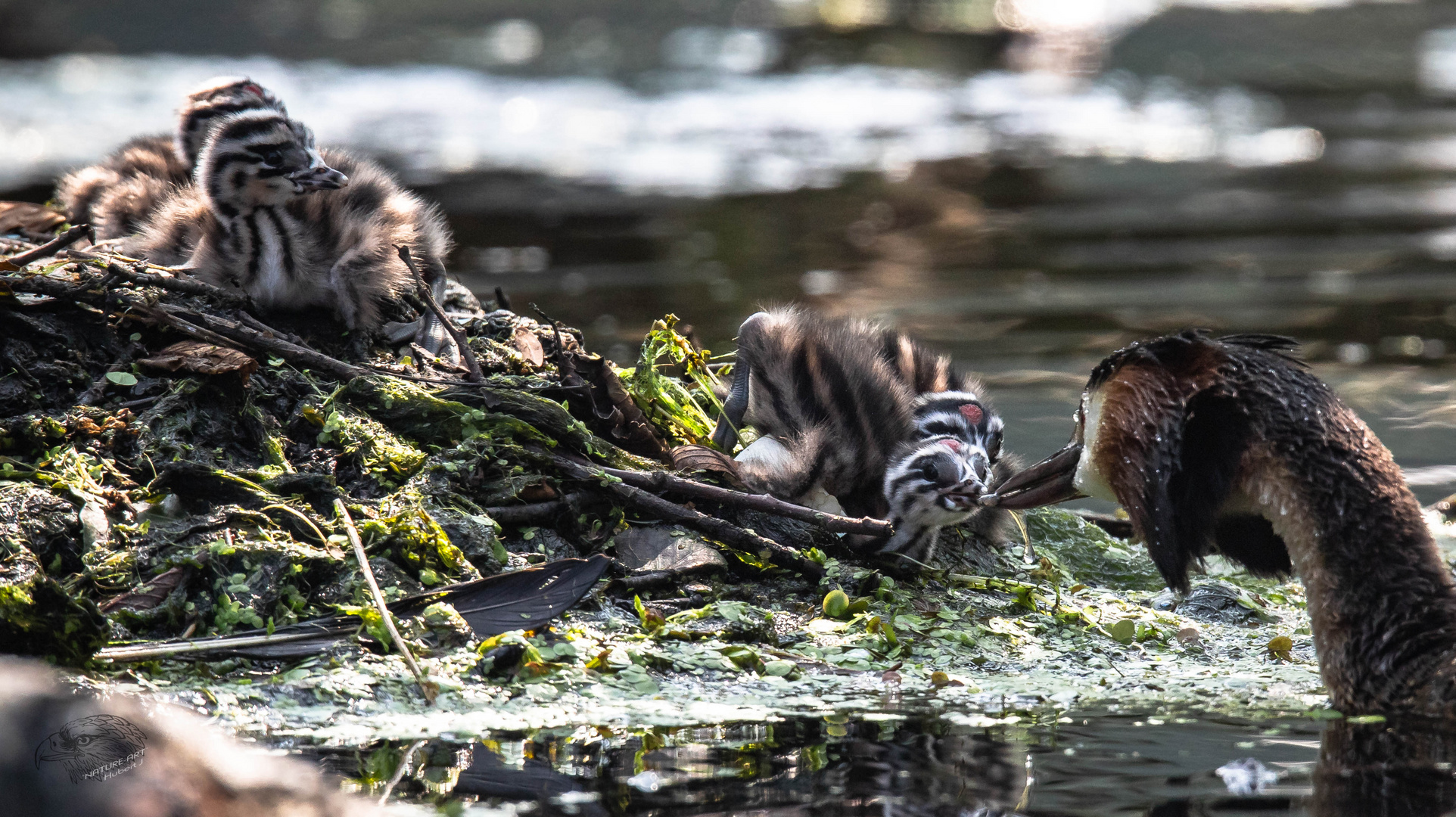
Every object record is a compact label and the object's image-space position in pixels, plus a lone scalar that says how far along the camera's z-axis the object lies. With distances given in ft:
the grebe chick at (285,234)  30.55
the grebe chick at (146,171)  33.68
